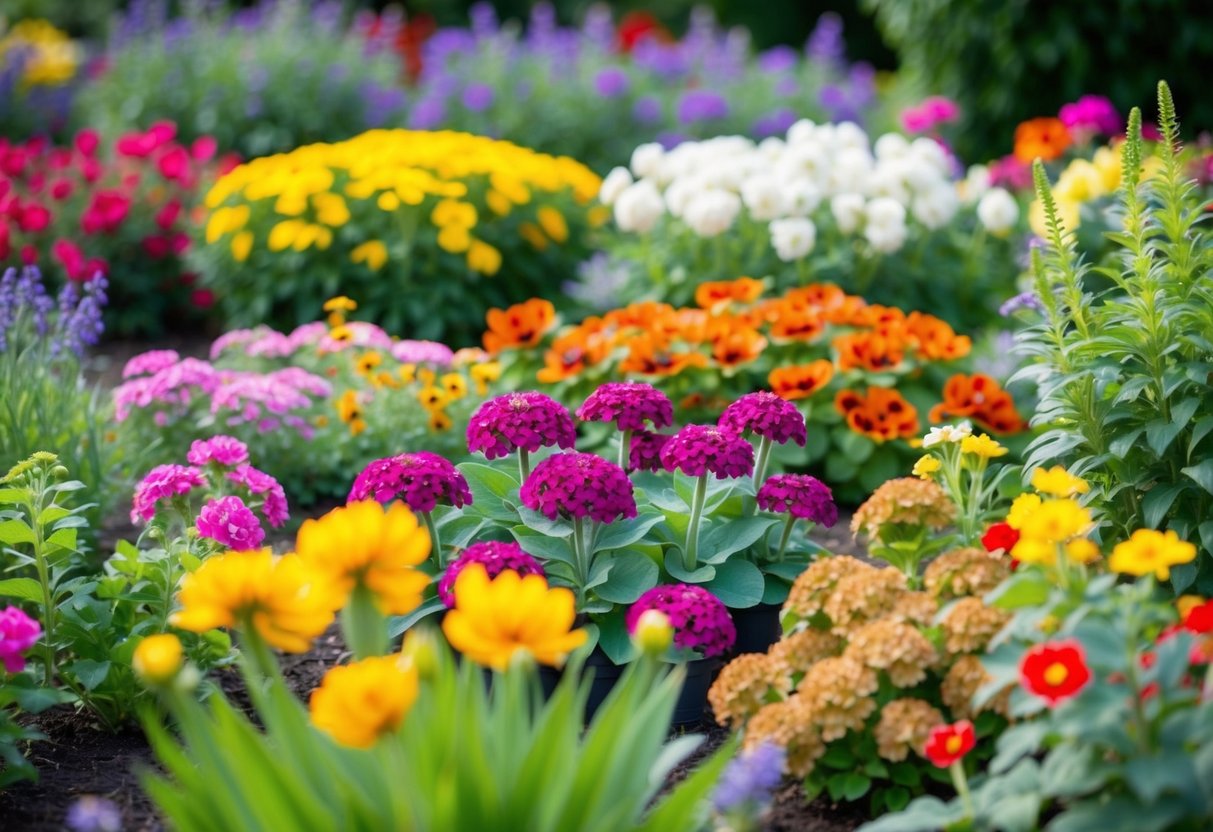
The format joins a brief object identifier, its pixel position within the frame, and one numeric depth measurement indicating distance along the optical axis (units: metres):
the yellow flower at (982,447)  2.77
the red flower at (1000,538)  2.73
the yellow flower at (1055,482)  2.19
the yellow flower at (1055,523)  1.99
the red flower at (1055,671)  1.89
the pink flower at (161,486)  2.88
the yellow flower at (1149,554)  1.93
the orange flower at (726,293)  4.40
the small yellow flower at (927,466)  2.85
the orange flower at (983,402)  3.91
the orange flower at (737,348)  4.07
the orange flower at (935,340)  4.16
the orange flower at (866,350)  4.09
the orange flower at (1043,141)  6.23
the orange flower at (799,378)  3.90
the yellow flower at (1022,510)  2.47
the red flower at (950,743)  2.07
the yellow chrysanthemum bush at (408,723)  1.77
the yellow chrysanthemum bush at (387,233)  5.34
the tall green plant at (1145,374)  2.65
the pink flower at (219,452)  3.10
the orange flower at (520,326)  4.38
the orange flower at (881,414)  3.96
